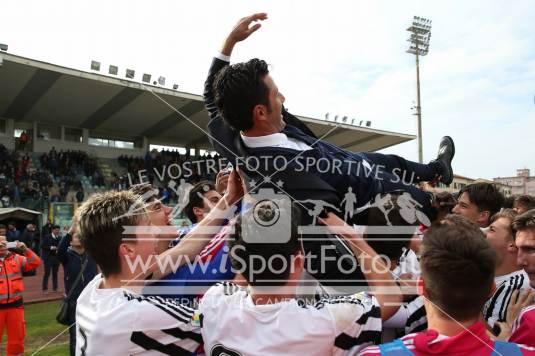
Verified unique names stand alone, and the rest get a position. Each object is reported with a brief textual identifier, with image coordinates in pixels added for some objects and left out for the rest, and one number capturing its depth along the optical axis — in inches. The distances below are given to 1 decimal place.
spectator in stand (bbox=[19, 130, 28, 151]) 812.6
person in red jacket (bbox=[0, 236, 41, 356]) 220.1
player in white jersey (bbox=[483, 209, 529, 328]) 85.4
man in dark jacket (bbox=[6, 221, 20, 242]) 473.5
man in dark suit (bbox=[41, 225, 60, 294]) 412.8
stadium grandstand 627.8
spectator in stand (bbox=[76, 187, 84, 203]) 588.4
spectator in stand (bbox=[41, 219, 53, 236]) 507.1
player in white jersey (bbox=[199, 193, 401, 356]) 59.5
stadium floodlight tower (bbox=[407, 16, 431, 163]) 1166.4
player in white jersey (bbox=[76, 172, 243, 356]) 66.8
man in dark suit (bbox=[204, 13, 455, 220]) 74.0
